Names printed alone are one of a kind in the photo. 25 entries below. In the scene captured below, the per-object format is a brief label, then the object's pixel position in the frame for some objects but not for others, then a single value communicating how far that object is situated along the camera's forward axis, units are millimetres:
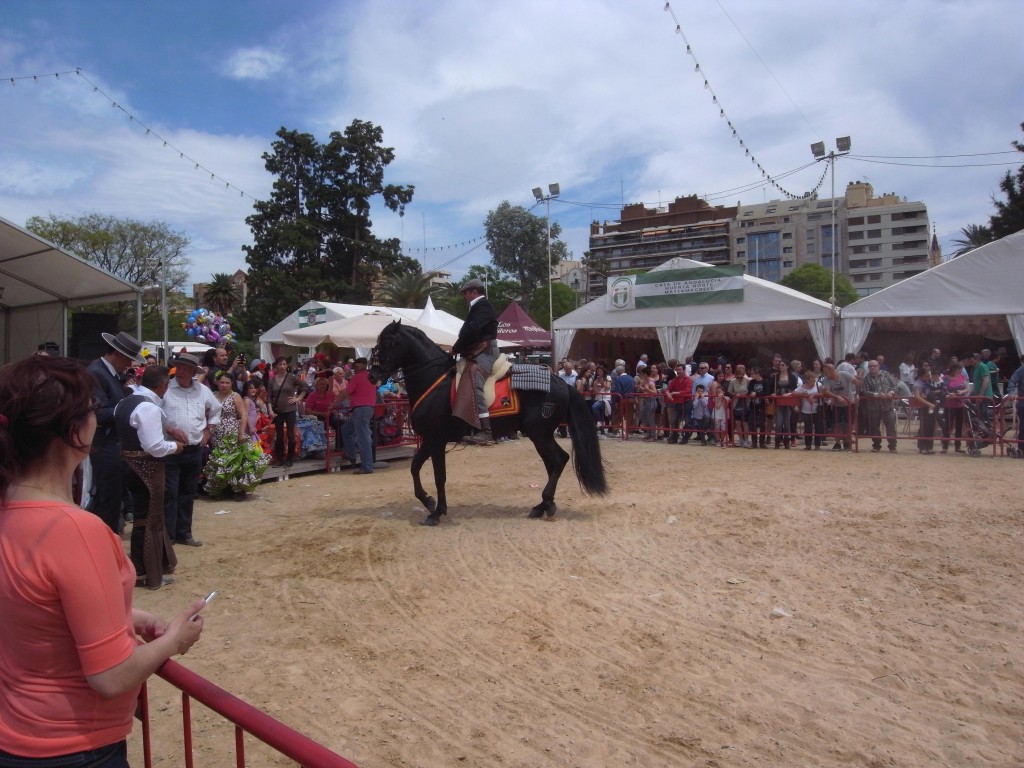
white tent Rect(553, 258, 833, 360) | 19703
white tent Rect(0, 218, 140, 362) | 14109
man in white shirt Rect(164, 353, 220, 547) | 6410
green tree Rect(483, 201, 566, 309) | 66938
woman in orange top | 1562
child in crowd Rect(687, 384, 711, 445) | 14470
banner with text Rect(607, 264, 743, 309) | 21047
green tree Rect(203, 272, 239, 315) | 51219
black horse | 7957
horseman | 7669
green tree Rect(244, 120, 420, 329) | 42500
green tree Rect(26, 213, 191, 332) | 41438
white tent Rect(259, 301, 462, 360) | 18864
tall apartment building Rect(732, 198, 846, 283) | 107312
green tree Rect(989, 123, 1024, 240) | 32094
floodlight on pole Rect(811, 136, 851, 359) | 18469
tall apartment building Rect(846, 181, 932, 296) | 113438
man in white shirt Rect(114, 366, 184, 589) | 5617
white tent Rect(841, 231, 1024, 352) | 16594
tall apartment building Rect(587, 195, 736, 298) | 113300
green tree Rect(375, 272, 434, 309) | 48906
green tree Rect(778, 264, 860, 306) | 66000
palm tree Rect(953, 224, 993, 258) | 40884
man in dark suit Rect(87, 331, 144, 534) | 5660
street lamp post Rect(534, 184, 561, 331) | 30734
